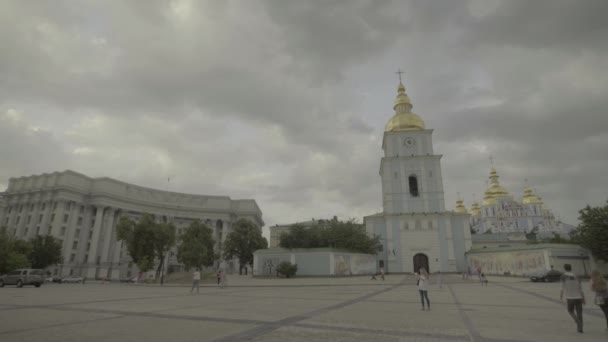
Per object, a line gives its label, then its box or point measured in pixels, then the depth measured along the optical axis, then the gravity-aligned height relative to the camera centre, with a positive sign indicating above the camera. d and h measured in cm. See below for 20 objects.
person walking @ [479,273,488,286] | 2664 -162
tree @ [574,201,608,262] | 3219 +292
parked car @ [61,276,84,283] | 5216 -326
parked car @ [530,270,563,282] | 2991 -132
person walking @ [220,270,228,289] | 2801 -165
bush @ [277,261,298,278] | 3994 -112
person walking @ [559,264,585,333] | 831 -79
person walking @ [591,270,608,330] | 826 -74
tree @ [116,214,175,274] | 4294 +268
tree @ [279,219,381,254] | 4850 +316
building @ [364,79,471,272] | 5081 +695
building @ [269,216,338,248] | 10212 +800
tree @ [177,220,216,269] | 4681 +167
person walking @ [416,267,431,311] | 1227 -86
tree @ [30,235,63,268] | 5356 +109
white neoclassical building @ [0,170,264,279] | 6962 +972
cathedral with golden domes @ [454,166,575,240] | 10012 +1423
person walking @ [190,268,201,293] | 2231 -119
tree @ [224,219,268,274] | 6594 +311
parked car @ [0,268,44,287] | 2895 -169
